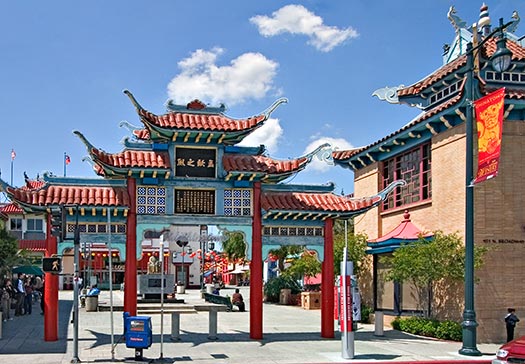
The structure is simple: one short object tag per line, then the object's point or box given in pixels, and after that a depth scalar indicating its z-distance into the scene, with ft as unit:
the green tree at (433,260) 71.46
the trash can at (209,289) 166.81
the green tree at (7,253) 99.76
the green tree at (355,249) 93.92
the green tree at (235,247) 181.57
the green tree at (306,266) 119.55
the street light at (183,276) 240.28
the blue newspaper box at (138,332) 53.83
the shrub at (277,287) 140.09
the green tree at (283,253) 151.82
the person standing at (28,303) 103.22
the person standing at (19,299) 99.55
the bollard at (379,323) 75.15
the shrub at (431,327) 71.46
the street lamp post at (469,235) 58.90
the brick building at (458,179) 73.00
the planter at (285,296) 135.85
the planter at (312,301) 122.72
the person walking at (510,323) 68.44
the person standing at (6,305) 85.35
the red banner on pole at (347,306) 57.52
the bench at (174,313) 67.31
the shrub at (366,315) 92.30
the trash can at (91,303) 105.81
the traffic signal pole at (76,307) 52.29
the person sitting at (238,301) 114.73
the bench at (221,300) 115.08
